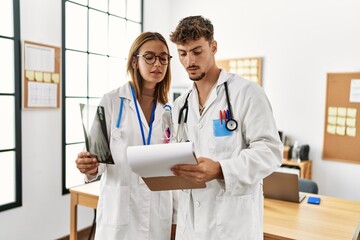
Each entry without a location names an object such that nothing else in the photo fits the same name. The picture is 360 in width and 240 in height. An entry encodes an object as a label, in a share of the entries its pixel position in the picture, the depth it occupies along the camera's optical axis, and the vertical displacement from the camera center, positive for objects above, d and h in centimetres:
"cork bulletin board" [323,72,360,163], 368 -14
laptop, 206 -55
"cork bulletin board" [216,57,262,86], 428 +50
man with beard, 114 -15
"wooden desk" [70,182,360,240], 160 -64
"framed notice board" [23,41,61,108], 290 +20
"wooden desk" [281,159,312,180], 364 -71
